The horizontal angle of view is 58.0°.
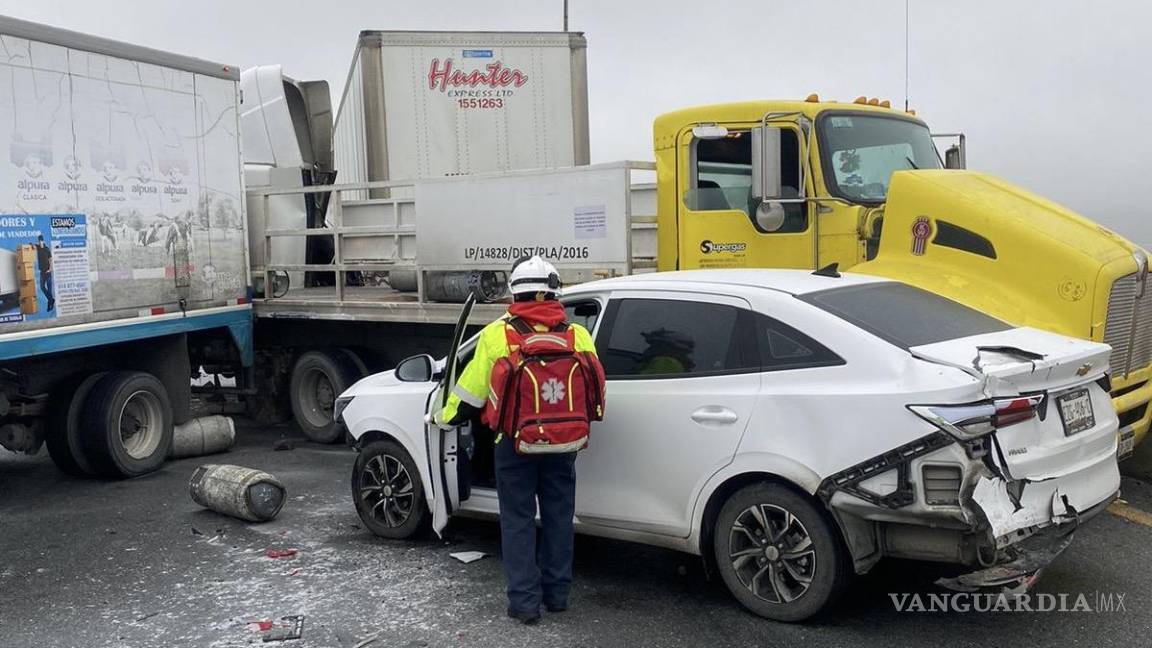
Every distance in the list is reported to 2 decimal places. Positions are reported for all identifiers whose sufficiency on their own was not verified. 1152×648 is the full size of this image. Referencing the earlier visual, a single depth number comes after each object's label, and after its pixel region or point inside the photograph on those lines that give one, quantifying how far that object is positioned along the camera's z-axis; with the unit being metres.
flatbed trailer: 8.04
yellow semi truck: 6.07
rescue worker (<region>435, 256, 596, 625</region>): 4.95
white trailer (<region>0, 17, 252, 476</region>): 7.73
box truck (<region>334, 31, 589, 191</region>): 10.84
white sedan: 4.23
